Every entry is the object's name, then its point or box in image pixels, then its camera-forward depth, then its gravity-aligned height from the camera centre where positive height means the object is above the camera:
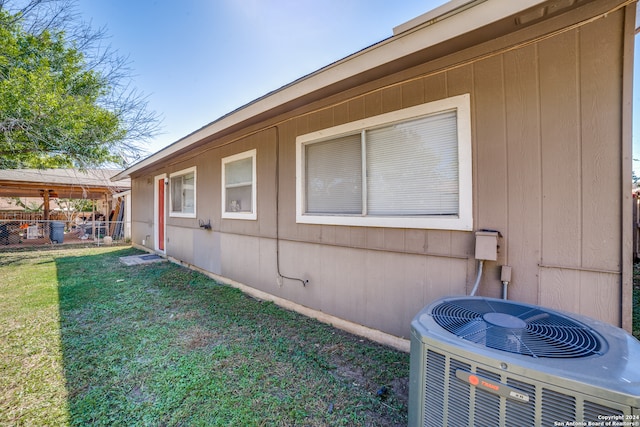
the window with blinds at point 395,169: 2.36 +0.44
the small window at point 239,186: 4.49 +0.47
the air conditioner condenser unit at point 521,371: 0.89 -0.58
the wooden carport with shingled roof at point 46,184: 10.84 +1.23
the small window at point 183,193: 6.32 +0.50
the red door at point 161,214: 7.86 -0.04
